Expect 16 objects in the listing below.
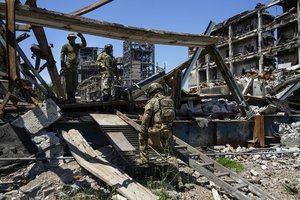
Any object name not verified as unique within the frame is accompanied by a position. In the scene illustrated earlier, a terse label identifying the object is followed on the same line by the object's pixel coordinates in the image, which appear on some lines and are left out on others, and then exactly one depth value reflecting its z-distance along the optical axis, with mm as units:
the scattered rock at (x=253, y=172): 4701
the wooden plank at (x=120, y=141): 4473
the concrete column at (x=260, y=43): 30310
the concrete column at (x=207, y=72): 37615
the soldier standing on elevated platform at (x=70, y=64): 6535
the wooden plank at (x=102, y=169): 3304
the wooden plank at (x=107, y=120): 5152
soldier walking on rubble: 4020
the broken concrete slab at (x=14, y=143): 4390
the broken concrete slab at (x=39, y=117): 4609
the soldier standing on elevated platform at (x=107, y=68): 6677
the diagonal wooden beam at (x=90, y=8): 6448
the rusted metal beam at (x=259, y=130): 6825
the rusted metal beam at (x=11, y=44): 4005
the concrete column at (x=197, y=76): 39936
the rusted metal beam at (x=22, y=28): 7651
